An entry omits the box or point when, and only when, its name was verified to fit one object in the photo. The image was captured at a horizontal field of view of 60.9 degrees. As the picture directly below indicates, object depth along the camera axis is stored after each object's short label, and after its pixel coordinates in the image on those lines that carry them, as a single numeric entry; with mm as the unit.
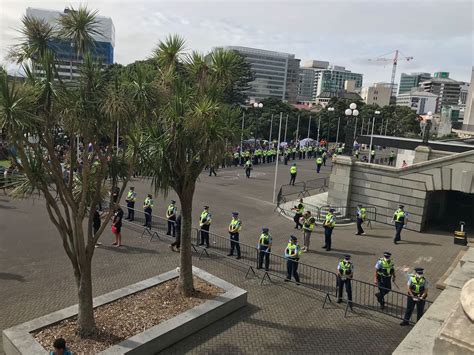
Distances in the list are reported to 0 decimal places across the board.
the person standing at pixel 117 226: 16016
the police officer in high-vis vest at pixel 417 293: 10867
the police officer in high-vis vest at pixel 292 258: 13172
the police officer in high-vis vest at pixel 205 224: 16441
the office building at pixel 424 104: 193250
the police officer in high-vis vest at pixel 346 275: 11781
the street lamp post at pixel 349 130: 22906
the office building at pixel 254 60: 195250
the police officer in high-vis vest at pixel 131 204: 19766
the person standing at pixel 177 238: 16094
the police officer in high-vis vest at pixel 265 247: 14047
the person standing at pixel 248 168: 33344
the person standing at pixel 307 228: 16408
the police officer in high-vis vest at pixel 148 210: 18484
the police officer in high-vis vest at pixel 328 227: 16859
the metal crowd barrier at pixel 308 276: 12134
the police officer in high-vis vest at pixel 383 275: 11828
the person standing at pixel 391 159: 44312
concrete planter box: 8664
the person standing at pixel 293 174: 29922
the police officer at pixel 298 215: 19695
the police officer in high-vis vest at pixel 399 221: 18344
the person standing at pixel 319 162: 37188
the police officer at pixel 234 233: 15453
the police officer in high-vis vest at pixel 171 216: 17594
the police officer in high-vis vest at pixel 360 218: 19641
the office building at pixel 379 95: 180125
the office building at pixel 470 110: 92706
